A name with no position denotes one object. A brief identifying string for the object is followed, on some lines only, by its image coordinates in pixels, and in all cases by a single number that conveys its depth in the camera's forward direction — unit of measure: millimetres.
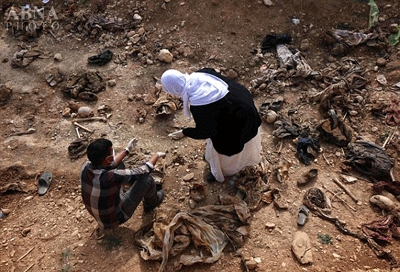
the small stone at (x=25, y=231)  4070
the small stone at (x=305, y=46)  6020
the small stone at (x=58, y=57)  6484
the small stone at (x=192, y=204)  4086
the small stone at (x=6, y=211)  4328
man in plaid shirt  3199
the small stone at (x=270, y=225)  3830
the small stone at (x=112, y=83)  5875
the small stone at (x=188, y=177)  4414
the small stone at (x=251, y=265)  3494
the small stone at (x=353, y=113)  4926
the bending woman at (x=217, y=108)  3408
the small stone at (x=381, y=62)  5566
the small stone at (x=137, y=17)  6707
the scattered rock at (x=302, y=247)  3527
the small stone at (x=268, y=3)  6445
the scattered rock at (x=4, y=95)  5898
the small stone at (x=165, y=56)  6023
